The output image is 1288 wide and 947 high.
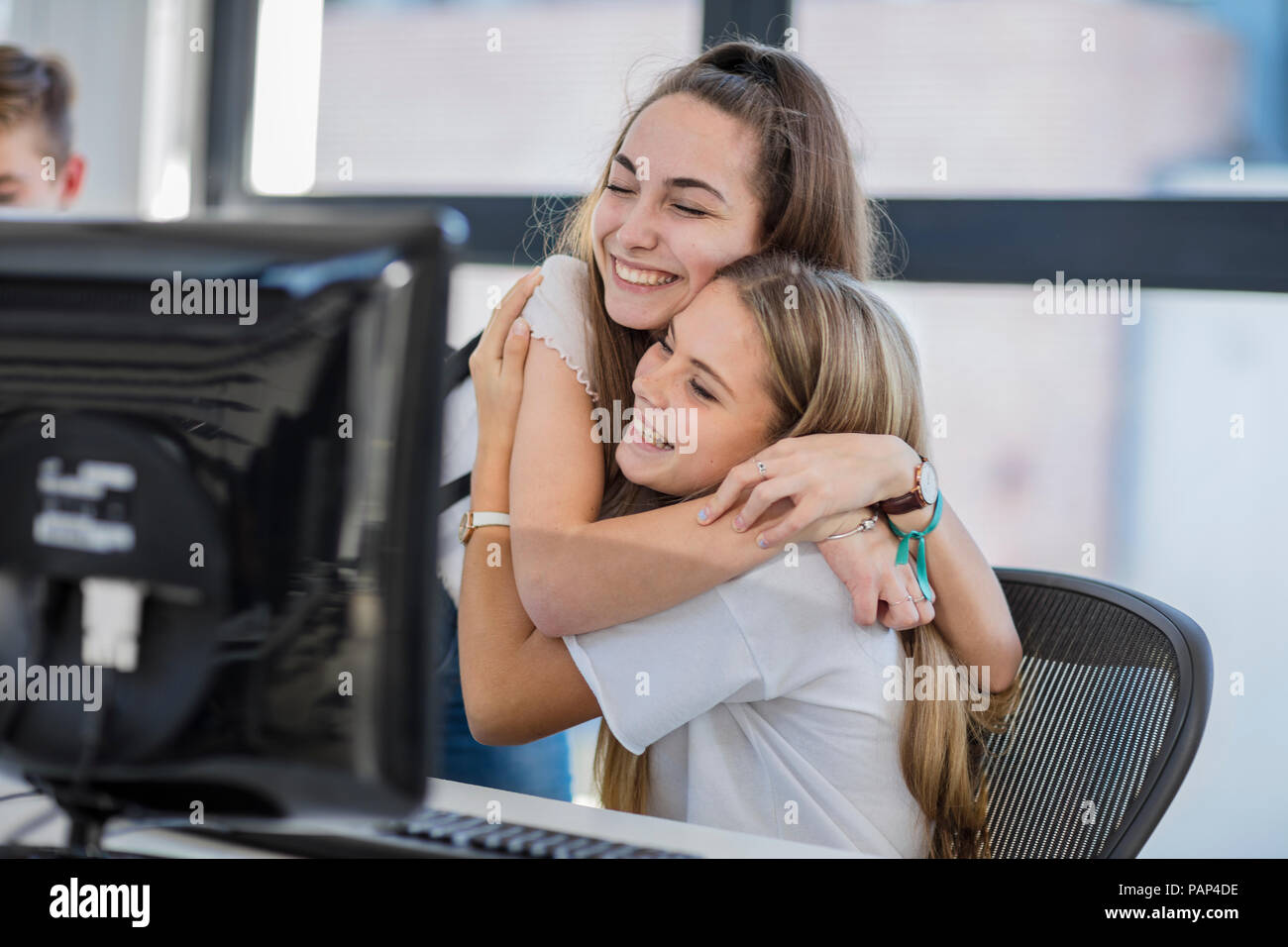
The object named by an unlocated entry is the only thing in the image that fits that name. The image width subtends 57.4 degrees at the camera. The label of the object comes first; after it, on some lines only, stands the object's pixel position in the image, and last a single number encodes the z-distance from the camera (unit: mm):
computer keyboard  812
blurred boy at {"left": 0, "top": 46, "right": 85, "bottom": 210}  2240
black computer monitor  709
